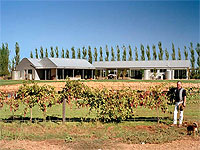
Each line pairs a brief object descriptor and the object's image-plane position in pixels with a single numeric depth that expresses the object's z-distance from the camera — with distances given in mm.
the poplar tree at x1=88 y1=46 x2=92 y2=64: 64375
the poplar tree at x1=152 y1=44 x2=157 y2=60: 63469
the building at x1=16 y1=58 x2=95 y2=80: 41656
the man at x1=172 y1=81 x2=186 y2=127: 9192
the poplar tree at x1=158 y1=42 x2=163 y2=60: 62800
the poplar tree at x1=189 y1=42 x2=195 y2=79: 57669
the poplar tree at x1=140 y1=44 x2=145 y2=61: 64006
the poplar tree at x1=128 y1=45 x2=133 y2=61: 65375
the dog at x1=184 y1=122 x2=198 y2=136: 7777
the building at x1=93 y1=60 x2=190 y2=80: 46562
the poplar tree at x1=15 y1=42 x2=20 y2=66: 62544
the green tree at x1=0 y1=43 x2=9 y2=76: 51084
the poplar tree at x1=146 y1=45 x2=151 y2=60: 63588
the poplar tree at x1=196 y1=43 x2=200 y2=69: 57438
